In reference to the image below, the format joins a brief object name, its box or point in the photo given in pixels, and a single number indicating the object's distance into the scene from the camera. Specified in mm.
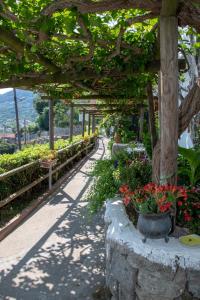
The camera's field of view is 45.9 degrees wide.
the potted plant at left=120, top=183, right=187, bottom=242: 2174
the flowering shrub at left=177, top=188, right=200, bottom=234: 2468
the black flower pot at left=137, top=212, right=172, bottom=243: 2169
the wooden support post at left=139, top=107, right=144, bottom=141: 8650
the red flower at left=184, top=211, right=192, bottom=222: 2444
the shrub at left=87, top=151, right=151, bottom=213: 3288
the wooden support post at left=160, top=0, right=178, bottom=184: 2285
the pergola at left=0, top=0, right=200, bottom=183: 2089
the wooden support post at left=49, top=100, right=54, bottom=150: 6947
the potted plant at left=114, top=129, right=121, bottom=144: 9092
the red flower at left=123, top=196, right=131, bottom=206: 2335
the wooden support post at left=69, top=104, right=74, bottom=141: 9900
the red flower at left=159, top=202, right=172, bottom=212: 2170
